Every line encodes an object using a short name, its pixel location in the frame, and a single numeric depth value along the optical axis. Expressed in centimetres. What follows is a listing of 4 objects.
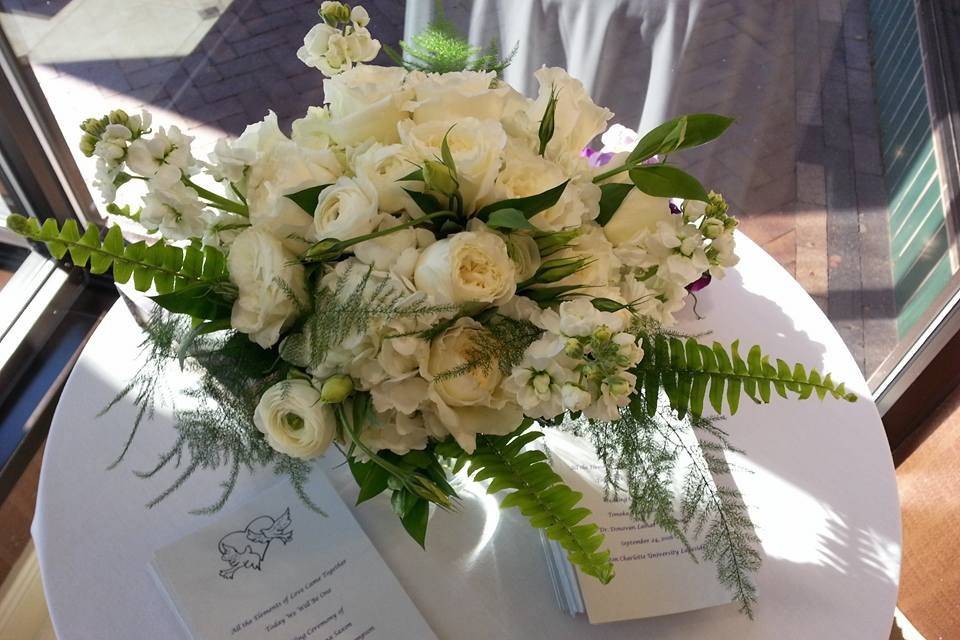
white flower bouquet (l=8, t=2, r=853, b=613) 62
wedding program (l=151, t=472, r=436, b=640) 81
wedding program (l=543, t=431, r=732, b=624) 85
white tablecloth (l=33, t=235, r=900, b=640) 86
